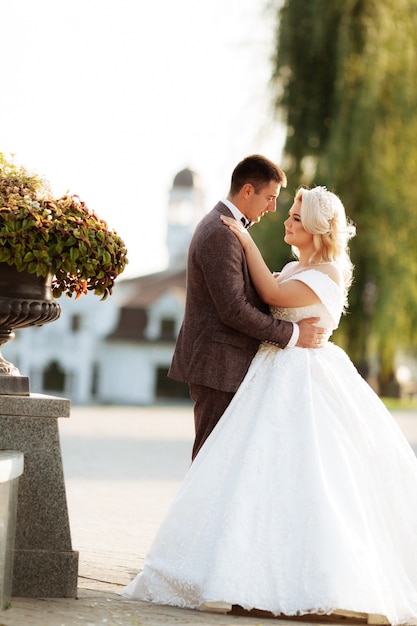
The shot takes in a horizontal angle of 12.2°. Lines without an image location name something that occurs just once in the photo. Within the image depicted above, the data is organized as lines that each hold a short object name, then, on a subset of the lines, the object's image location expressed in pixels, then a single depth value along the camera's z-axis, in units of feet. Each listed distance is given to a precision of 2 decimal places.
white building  341.23
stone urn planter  28.43
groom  29.86
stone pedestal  28.37
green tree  119.43
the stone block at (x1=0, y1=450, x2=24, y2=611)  25.94
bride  27.37
